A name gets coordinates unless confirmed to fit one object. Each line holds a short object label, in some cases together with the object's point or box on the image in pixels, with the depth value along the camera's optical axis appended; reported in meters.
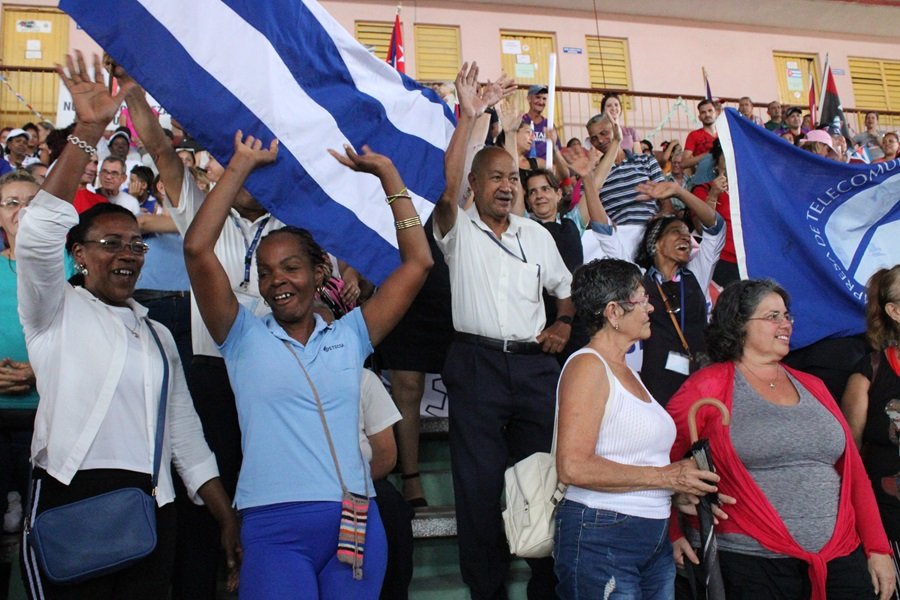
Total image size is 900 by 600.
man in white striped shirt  5.46
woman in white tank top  2.80
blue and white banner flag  4.69
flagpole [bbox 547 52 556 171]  6.04
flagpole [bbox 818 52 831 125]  12.00
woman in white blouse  2.44
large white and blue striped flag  3.30
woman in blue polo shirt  2.38
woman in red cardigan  3.05
